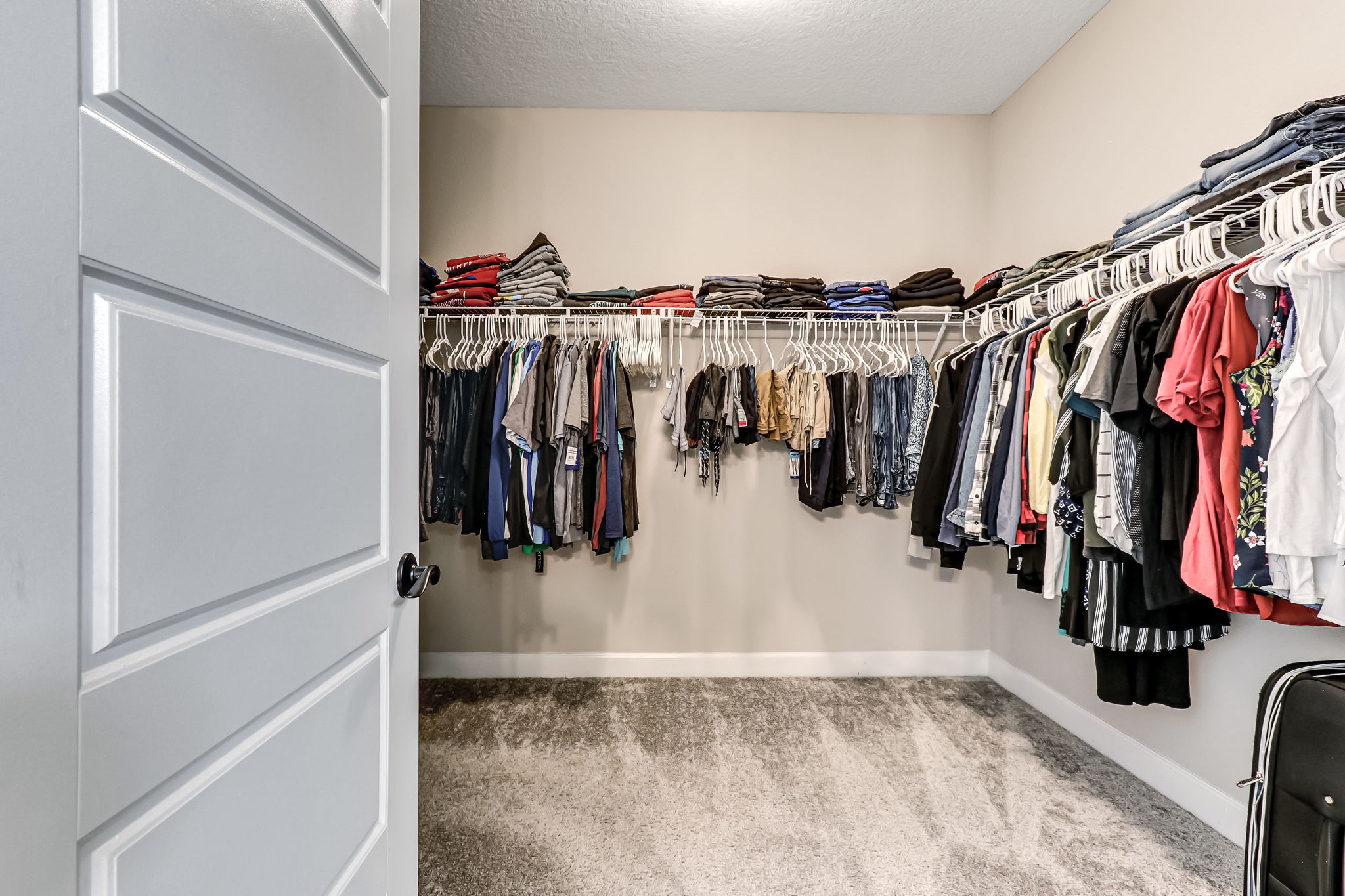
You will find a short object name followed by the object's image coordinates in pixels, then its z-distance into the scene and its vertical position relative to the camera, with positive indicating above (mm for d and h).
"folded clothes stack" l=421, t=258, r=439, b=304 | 2541 +750
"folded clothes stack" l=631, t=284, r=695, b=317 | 2646 +687
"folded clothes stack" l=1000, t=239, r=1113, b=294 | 1923 +656
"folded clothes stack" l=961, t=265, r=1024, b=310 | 2420 +708
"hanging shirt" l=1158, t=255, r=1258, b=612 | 1249 +88
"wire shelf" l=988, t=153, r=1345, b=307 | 1286 +608
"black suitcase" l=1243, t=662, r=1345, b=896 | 1042 -640
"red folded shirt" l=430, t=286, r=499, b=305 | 2607 +693
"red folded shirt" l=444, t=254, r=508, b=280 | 2623 +843
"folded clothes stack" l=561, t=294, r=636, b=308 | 2639 +682
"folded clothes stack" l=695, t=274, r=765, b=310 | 2639 +711
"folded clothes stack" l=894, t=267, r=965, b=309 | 2674 +737
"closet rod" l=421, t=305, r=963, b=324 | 2643 +624
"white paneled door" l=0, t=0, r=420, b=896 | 369 -1
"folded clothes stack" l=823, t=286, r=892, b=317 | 2668 +703
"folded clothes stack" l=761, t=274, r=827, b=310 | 2658 +715
